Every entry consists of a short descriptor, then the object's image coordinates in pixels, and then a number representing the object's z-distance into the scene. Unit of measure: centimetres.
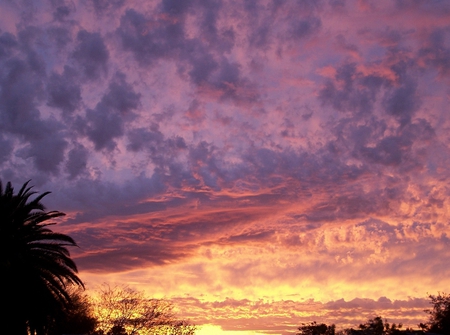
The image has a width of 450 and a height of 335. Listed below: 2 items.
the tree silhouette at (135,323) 5166
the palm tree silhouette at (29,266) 3153
